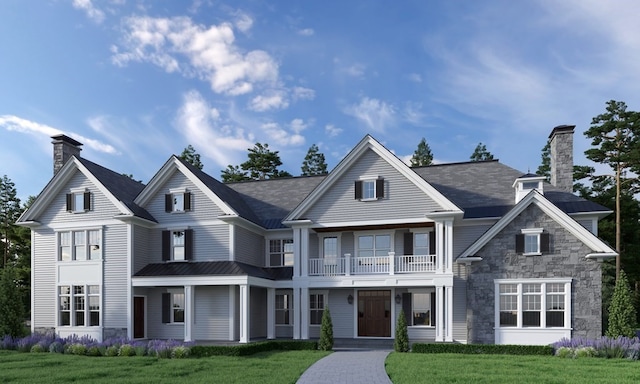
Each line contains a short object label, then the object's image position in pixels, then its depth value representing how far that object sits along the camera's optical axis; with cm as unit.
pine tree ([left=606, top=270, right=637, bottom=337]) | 1955
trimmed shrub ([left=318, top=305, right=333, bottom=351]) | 2134
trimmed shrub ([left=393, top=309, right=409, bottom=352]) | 2080
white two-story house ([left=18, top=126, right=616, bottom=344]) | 2172
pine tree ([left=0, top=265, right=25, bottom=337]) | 2366
